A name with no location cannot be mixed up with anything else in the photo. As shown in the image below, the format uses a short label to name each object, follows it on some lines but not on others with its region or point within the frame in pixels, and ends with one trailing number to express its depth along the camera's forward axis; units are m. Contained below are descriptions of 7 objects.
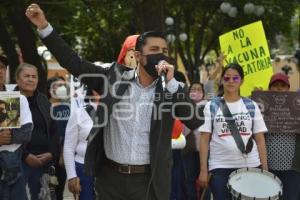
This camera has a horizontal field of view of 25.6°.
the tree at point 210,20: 22.34
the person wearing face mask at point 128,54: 5.13
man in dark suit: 4.49
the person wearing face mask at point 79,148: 6.27
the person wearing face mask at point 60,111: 7.40
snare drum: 6.02
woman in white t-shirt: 6.41
